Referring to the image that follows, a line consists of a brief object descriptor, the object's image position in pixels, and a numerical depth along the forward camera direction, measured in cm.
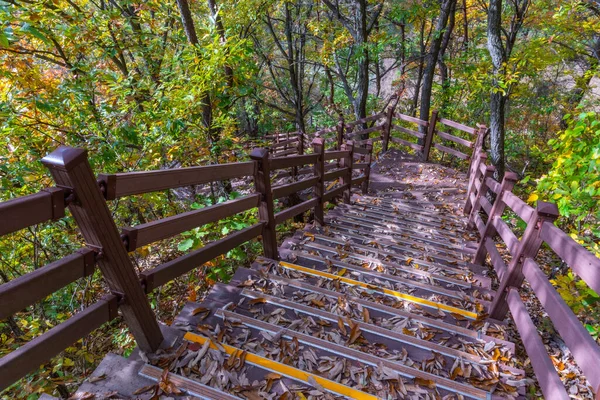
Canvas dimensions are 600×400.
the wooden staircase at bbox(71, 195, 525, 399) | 203
